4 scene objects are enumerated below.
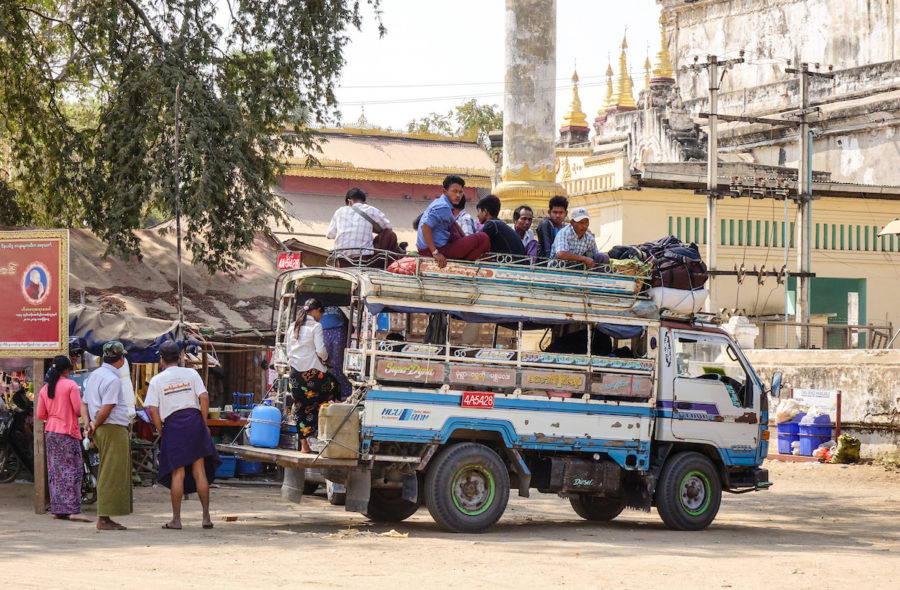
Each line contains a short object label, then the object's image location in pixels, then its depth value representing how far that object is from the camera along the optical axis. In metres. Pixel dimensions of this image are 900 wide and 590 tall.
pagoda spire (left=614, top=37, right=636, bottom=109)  50.06
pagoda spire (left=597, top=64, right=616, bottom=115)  51.19
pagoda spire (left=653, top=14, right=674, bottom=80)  44.47
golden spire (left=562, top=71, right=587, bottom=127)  52.13
